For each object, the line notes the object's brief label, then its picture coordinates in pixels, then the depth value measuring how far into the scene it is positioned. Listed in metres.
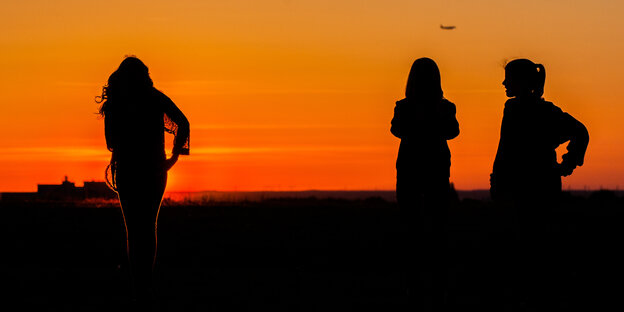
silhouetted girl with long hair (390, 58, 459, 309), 15.56
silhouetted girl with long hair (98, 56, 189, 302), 15.64
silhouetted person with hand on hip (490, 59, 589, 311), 14.98
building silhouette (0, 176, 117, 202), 72.67
